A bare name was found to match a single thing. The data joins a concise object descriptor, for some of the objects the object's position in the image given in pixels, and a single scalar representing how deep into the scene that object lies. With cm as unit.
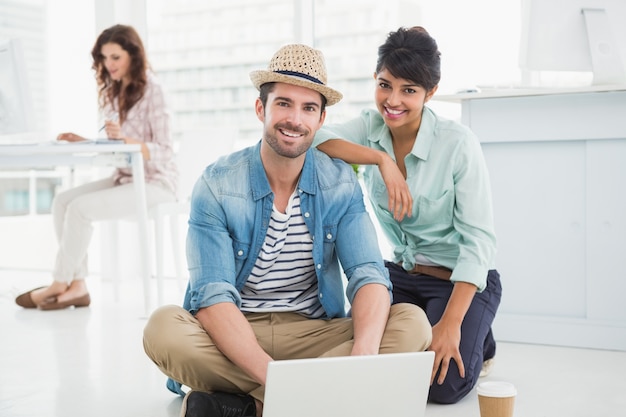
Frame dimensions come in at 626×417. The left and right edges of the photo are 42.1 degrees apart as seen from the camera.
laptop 147
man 184
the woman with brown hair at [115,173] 367
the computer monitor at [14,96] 342
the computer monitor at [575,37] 283
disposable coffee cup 172
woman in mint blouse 211
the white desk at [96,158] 329
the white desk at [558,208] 278
